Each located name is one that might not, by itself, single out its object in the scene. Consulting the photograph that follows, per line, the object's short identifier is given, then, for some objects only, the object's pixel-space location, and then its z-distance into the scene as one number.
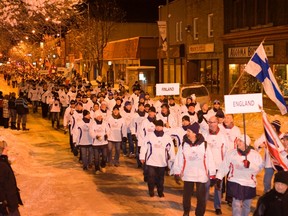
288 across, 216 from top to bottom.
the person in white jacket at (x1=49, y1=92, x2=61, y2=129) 22.39
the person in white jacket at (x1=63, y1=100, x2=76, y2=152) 16.51
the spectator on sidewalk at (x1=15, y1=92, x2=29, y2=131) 22.02
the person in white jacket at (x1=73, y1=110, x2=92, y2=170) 13.58
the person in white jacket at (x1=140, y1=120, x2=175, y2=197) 10.70
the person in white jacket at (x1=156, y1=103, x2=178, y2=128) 13.97
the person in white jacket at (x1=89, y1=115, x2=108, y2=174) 13.26
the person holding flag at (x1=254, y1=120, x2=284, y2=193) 9.76
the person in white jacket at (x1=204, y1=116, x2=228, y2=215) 9.55
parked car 25.66
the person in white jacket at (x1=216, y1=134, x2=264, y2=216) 8.09
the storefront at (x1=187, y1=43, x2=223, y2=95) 36.31
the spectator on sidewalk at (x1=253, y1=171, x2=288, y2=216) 5.61
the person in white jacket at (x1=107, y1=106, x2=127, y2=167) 14.18
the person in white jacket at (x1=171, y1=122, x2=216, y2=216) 8.77
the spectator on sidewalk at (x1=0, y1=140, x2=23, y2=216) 7.20
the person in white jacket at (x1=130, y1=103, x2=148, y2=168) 14.45
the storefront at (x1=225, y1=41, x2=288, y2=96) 28.06
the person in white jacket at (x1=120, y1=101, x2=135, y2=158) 15.56
